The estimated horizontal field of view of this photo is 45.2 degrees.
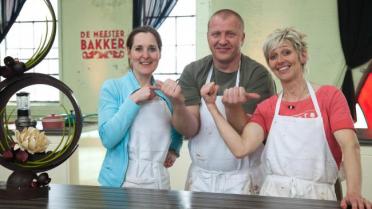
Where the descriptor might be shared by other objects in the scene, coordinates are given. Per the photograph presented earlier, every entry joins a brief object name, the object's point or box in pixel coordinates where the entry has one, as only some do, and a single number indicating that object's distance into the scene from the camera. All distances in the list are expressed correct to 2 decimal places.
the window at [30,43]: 6.05
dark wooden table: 1.29
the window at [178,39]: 5.71
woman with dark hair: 1.66
